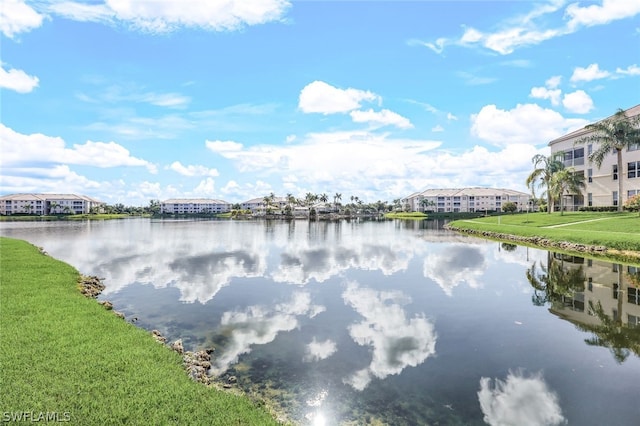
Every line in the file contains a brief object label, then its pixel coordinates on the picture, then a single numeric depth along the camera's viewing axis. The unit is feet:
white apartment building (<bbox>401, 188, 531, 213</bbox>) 621.72
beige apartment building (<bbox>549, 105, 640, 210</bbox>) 176.65
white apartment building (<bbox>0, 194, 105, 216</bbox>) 625.82
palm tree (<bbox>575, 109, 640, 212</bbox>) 166.81
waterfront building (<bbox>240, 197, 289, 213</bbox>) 604.21
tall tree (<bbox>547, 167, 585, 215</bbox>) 195.31
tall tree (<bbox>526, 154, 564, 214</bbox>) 219.00
